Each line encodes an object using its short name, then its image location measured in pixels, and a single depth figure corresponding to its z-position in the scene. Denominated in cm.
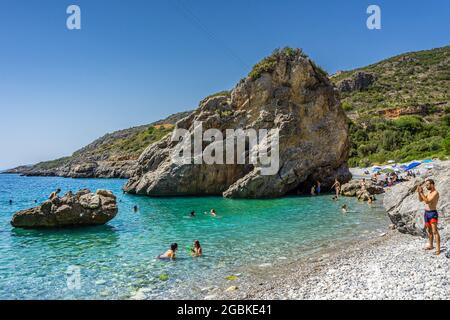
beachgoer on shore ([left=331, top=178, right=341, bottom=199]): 3077
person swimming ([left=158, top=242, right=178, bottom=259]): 1259
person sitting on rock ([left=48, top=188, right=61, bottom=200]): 1902
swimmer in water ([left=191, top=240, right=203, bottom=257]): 1292
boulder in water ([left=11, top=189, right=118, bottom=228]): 1838
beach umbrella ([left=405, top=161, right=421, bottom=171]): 3811
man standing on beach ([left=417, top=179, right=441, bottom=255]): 941
